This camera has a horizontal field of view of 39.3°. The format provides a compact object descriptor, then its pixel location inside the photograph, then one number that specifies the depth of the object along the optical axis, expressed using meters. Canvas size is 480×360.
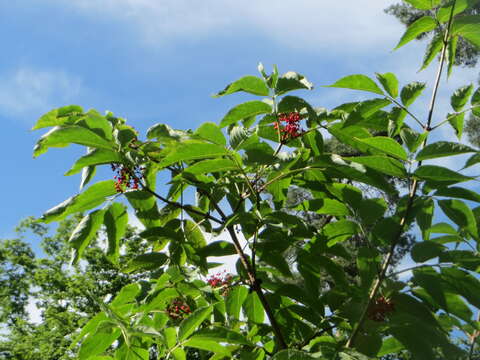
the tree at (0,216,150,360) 18.25
